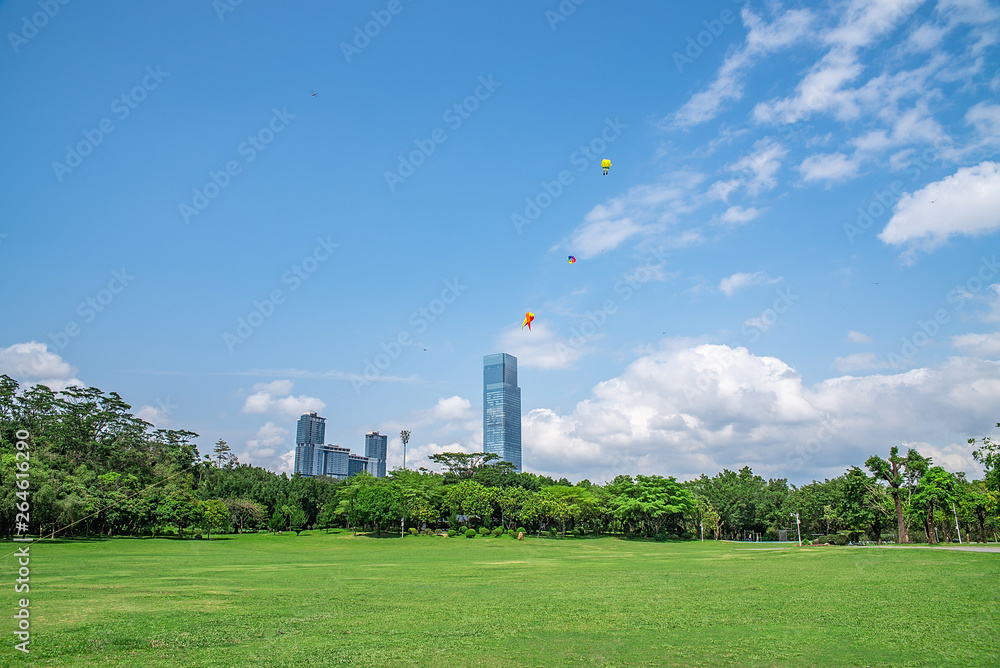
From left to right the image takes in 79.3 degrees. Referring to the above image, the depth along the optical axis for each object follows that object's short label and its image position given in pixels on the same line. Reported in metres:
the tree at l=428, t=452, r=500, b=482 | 106.81
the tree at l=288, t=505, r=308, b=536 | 86.31
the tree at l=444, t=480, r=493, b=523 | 75.50
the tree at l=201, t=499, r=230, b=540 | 68.38
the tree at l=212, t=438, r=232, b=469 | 117.25
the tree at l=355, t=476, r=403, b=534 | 72.81
